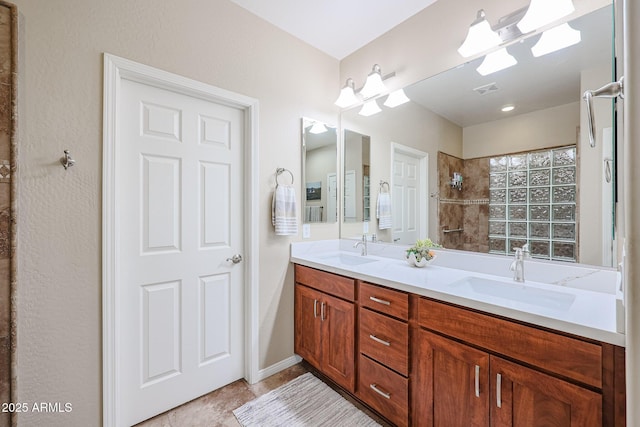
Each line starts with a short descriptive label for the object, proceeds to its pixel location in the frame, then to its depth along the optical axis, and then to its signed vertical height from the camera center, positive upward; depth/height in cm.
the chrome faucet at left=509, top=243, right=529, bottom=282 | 140 -27
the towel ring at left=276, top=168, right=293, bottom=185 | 206 +32
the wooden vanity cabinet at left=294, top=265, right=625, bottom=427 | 88 -62
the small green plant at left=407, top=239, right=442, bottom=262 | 175 -24
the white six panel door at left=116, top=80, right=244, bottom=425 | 153 -22
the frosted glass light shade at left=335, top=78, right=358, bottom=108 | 228 +99
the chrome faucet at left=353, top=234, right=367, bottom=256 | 224 -26
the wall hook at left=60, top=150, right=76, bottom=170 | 128 +24
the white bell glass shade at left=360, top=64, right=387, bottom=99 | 209 +100
